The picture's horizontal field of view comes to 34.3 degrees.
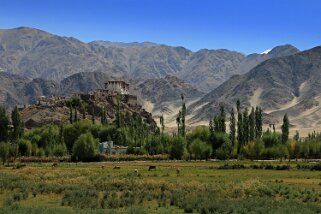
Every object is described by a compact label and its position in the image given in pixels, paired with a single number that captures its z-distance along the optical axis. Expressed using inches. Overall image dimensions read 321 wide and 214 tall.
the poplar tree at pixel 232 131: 6292.3
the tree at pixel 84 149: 5615.2
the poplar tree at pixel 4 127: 5846.5
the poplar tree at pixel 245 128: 6349.4
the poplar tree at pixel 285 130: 6574.3
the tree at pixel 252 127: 6427.2
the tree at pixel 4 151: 5196.9
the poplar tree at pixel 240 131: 6274.6
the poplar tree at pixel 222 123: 6678.2
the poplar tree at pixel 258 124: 6907.0
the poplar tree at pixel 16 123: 5856.3
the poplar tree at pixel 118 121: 7711.6
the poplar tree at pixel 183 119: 6917.8
